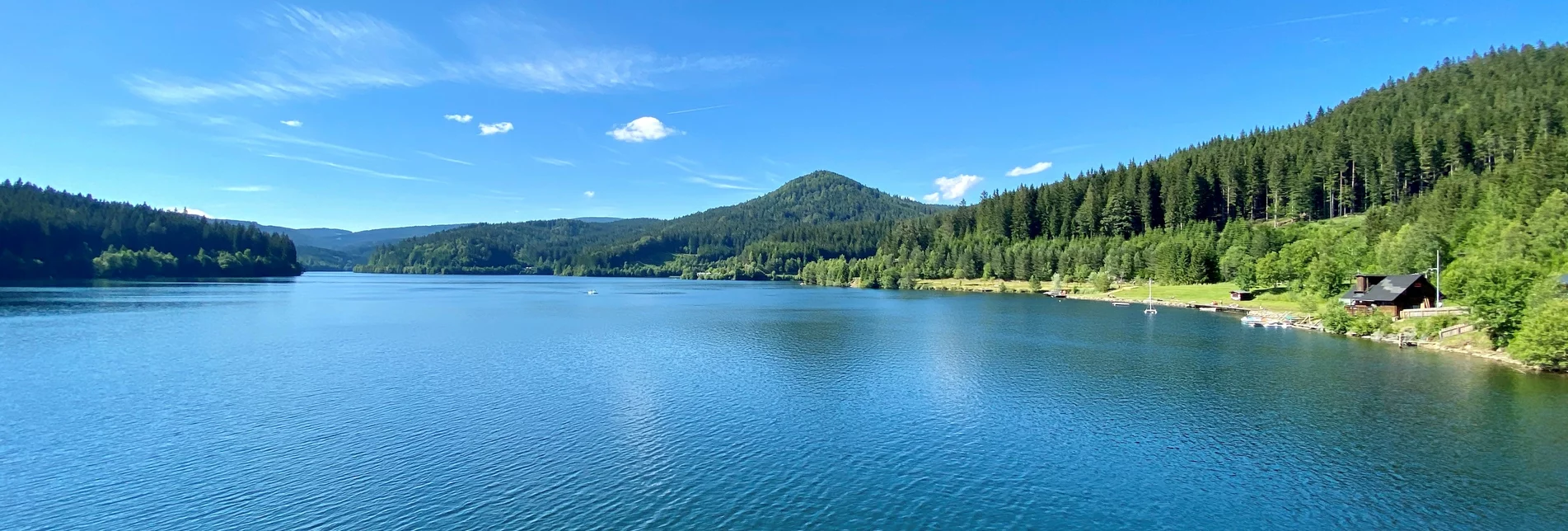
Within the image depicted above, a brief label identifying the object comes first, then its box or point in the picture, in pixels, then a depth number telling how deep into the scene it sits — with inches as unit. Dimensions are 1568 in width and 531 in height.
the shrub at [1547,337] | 1485.0
